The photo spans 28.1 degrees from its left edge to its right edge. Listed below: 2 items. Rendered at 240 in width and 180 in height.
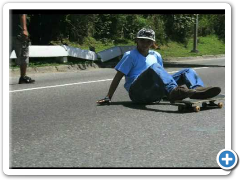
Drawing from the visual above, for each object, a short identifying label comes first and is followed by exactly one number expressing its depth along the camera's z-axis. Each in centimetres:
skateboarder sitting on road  601
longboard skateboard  606
